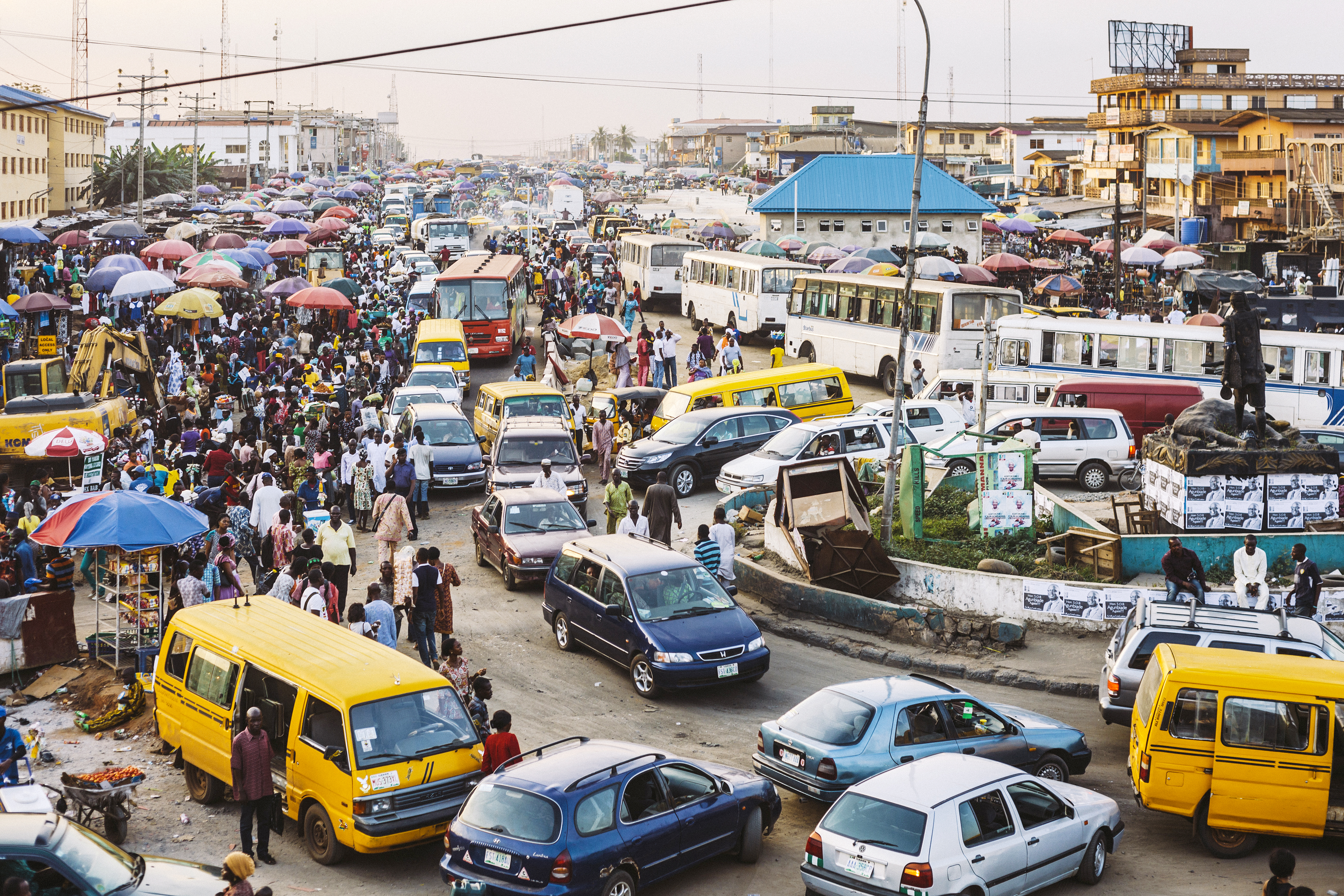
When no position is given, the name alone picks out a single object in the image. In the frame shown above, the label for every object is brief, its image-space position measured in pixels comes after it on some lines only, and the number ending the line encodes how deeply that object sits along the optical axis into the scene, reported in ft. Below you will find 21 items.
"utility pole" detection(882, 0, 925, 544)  58.08
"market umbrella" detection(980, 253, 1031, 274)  144.46
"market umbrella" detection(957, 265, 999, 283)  134.41
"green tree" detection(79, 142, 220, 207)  254.27
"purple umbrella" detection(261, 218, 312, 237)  153.48
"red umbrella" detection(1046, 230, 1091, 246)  191.31
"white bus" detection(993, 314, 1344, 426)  85.97
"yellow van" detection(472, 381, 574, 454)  83.41
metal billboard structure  319.47
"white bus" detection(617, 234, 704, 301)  152.87
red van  82.12
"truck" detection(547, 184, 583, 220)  318.65
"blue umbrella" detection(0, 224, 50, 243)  119.24
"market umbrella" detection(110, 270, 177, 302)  100.78
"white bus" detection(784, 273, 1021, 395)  100.63
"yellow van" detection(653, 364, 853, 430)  82.94
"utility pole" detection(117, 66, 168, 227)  162.91
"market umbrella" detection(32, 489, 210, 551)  44.65
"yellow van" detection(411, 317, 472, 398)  102.94
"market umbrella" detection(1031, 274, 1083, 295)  124.16
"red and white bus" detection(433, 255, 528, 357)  115.03
